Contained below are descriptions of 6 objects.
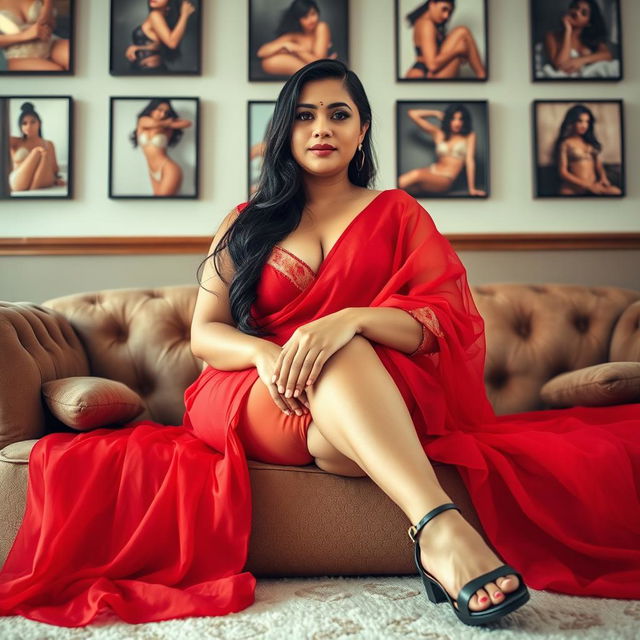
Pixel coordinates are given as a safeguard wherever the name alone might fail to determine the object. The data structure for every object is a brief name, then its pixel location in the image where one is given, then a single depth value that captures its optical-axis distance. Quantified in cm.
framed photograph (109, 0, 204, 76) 264
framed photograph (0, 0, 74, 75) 263
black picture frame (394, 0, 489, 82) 266
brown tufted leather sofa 140
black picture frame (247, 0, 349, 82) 264
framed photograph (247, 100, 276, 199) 263
